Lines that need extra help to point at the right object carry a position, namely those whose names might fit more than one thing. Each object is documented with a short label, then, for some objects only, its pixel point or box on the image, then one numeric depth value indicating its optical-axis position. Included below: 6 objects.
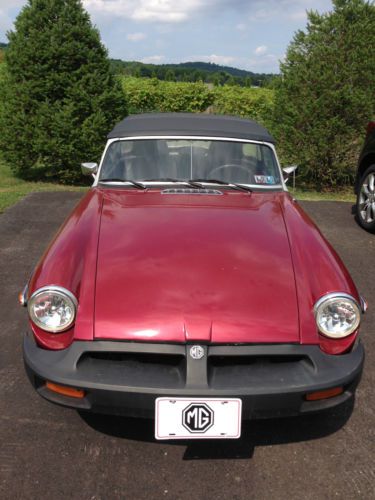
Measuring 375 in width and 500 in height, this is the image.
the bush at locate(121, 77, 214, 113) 17.41
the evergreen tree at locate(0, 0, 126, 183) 8.98
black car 6.38
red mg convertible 2.12
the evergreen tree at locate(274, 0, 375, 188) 8.64
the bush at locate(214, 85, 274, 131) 17.81
